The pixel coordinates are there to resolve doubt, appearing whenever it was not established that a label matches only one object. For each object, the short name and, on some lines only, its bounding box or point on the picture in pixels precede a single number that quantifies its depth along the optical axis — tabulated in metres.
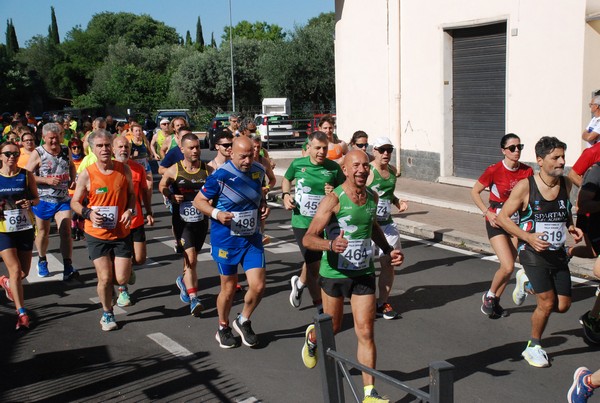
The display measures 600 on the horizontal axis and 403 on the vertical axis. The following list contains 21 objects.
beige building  13.69
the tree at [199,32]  120.72
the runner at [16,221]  7.53
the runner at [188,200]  7.98
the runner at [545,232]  6.00
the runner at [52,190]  9.59
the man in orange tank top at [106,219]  7.28
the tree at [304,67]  47.16
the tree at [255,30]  108.00
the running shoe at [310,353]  5.78
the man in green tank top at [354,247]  5.30
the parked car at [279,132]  32.02
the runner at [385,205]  7.57
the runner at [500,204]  7.30
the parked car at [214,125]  33.85
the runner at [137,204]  8.27
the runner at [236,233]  6.68
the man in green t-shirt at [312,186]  7.53
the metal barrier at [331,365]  3.45
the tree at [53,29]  115.47
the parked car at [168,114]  34.78
